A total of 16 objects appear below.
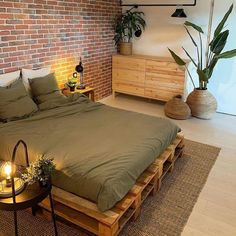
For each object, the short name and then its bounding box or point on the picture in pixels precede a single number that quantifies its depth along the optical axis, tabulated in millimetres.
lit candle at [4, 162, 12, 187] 1578
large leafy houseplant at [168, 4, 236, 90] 3691
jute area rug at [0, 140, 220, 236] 1891
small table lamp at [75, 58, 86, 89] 3896
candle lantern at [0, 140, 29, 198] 1510
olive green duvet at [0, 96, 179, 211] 1777
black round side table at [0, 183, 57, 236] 1447
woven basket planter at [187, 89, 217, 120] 4051
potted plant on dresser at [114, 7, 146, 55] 4770
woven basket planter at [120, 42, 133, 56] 5004
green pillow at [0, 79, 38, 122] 2619
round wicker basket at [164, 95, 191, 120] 4078
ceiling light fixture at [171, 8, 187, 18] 4211
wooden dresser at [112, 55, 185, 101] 4418
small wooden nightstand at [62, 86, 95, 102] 3807
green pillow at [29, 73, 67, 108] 3062
